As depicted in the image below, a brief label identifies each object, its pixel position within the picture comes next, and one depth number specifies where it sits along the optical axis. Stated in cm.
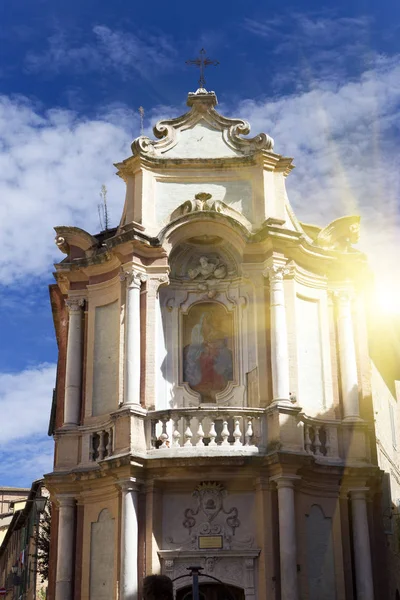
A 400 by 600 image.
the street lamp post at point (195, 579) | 1101
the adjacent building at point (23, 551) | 3762
